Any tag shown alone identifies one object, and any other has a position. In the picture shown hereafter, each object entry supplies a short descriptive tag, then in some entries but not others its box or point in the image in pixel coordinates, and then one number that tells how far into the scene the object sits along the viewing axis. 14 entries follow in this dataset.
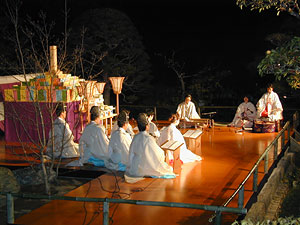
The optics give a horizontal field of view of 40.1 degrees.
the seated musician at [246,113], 13.72
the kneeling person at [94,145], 9.01
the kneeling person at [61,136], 9.48
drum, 12.69
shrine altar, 11.02
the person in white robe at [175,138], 9.03
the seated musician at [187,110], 13.67
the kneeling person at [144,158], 7.80
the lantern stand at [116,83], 11.16
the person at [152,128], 9.48
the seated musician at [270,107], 13.20
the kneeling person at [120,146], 8.61
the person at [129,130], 10.14
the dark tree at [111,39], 17.20
